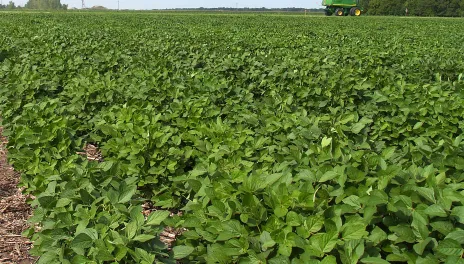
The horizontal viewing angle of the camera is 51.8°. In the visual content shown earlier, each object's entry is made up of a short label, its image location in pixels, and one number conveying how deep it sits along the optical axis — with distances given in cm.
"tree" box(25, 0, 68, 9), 15850
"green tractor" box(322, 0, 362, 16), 4997
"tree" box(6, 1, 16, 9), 14992
